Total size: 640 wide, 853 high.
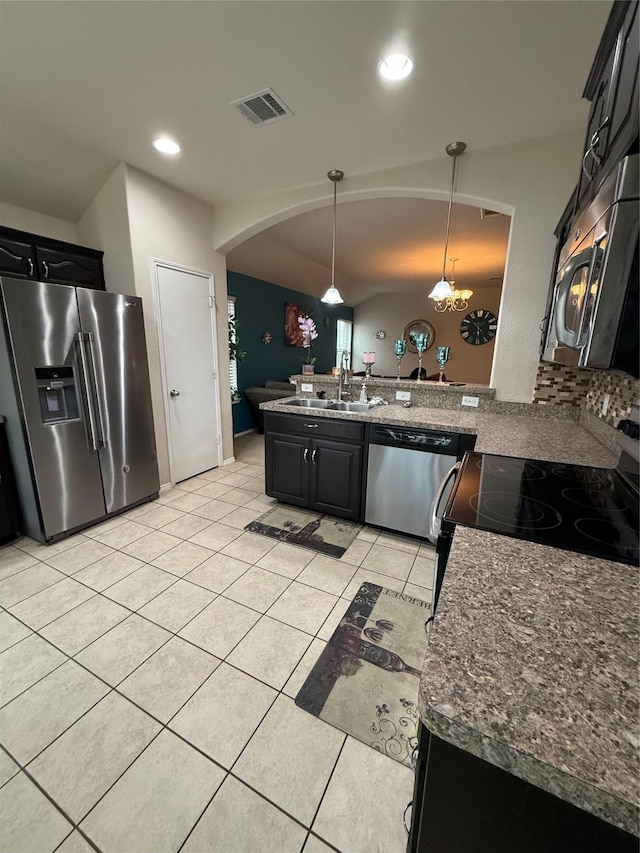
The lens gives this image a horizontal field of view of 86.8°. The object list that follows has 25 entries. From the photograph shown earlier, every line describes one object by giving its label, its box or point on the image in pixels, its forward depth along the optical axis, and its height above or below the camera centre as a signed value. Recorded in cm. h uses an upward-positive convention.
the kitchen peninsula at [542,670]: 40 -46
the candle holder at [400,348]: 289 +6
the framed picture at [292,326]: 637 +53
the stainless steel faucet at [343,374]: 296 -17
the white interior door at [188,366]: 313 -13
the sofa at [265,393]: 511 -58
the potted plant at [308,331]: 368 +25
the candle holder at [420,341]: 270 +12
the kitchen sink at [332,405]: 284 -43
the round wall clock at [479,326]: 788 +70
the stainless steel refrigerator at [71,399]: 213 -34
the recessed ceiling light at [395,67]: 163 +140
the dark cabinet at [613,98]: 84 +76
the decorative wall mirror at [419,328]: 841 +68
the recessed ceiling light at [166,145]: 232 +142
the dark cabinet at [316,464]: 254 -86
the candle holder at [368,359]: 288 -3
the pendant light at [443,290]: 251 +48
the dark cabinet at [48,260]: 244 +69
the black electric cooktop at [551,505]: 88 -45
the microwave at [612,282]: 75 +18
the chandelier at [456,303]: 601 +111
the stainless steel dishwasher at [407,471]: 222 -79
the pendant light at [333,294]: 270 +50
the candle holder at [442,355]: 266 +1
